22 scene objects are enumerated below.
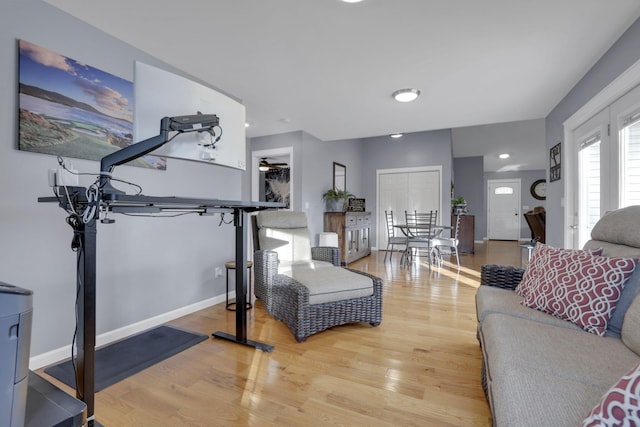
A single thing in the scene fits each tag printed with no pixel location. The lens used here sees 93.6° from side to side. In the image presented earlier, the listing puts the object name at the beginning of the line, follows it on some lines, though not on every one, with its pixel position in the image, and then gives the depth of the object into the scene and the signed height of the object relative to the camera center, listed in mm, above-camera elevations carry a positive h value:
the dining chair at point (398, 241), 5125 -472
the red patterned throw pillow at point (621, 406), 600 -398
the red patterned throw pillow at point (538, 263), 1599 -286
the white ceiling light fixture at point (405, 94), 3156 +1278
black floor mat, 1755 -937
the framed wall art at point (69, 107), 1812 +717
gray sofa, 801 -506
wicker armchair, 2244 -539
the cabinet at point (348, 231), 5379 -318
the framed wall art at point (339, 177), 6066 +769
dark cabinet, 6906 -476
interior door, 6742 +484
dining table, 4824 -311
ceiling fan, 6716 +1115
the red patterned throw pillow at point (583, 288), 1295 -350
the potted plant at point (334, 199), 5582 +276
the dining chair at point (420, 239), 4797 -420
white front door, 10320 +142
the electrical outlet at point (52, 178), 1221 +149
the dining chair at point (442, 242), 4811 -463
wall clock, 10000 +805
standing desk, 1251 -216
